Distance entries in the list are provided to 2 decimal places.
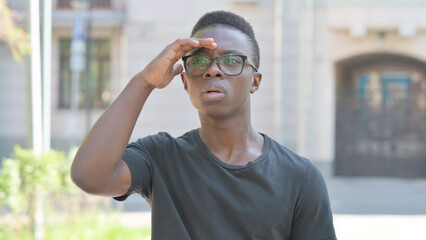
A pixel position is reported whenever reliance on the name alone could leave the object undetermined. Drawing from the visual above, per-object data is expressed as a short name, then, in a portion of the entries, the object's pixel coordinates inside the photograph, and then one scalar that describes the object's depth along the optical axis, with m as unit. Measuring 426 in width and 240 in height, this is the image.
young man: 3.71
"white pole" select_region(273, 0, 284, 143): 31.62
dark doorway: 30.41
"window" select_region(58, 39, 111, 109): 36.44
